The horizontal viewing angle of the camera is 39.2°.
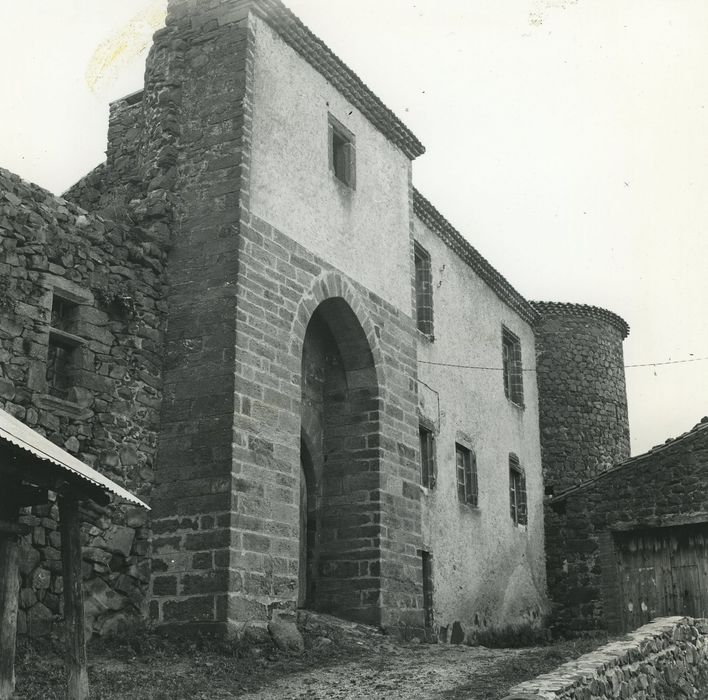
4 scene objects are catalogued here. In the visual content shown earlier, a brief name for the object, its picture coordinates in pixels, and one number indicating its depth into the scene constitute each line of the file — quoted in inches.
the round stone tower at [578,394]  780.0
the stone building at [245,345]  360.8
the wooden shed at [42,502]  242.8
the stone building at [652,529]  576.4
